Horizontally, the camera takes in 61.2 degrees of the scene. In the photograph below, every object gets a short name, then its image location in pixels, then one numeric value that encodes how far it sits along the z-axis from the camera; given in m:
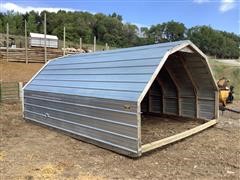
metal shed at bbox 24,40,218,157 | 4.11
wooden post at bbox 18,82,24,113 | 9.19
